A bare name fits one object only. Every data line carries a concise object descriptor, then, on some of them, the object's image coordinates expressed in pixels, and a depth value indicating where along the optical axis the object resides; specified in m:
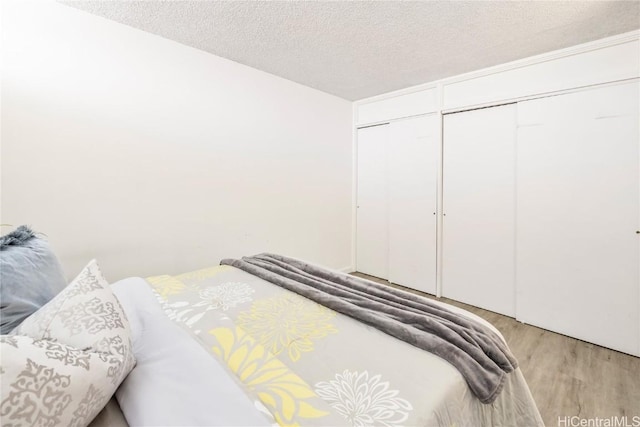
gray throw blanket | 1.06
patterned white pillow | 0.61
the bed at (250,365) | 0.71
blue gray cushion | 0.97
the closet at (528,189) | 2.25
